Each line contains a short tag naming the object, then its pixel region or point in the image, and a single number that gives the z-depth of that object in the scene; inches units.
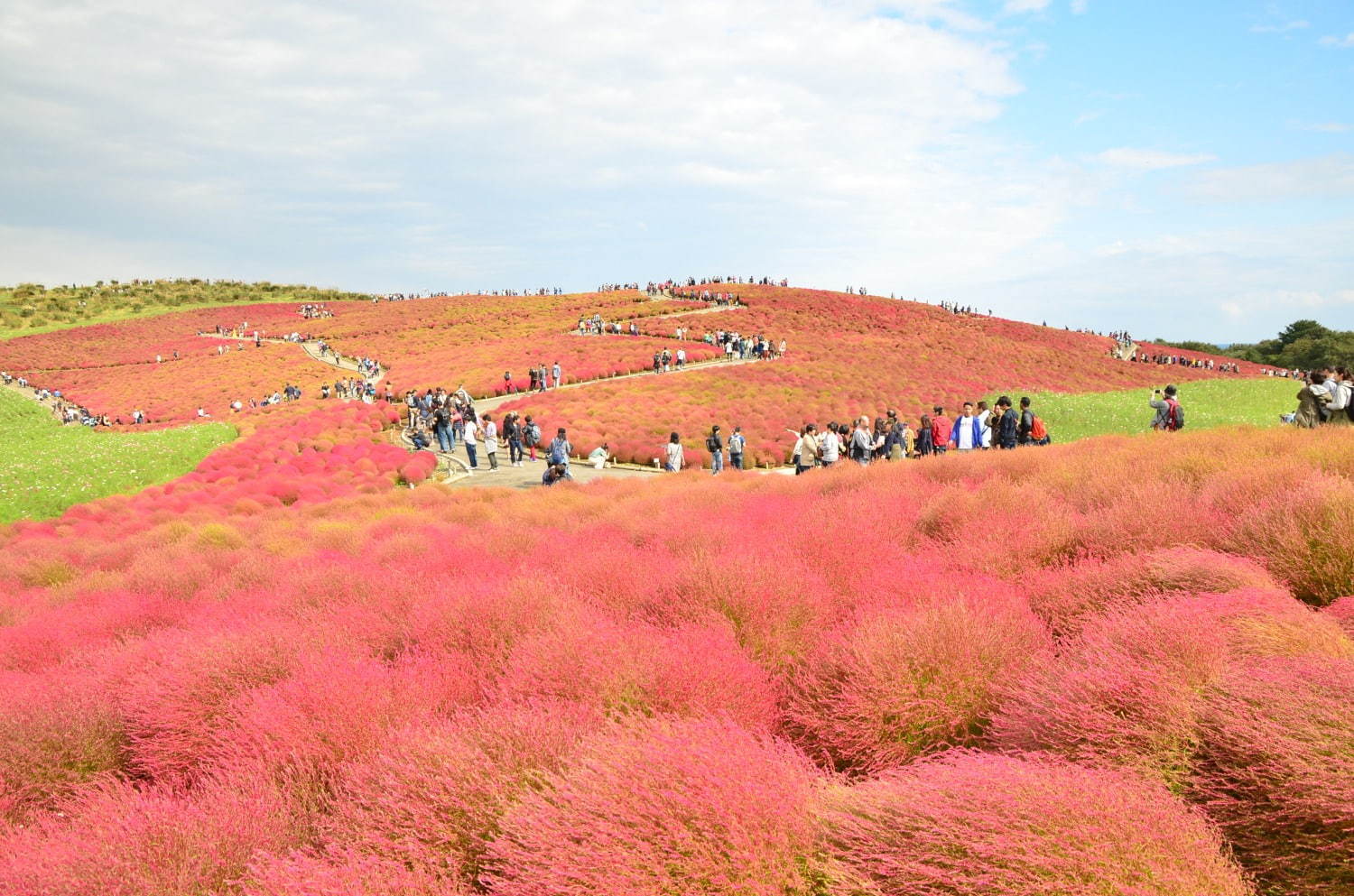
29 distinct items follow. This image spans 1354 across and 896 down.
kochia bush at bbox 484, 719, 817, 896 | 87.3
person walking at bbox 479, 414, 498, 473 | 800.3
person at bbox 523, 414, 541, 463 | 807.1
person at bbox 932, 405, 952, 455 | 600.1
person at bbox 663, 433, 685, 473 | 665.0
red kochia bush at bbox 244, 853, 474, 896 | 95.0
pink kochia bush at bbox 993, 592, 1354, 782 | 105.8
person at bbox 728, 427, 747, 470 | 696.4
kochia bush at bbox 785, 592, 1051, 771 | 131.2
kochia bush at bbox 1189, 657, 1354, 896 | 84.8
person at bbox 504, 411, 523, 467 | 796.6
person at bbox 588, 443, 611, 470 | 779.4
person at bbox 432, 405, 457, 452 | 874.8
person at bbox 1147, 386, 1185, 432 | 585.0
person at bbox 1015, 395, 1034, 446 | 589.9
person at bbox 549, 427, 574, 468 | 624.1
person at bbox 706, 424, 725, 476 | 684.7
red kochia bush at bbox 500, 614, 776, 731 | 138.2
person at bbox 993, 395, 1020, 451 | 562.3
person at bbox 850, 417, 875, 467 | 578.9
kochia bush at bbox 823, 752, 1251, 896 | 76.5
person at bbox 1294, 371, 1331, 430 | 394.0
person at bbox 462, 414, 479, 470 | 767.1
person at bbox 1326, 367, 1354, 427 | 387.2
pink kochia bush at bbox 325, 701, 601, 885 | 106.6
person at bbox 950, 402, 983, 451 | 574.6
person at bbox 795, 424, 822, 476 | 594.2
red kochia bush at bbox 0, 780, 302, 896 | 105.2
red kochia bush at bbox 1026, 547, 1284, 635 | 152.6
